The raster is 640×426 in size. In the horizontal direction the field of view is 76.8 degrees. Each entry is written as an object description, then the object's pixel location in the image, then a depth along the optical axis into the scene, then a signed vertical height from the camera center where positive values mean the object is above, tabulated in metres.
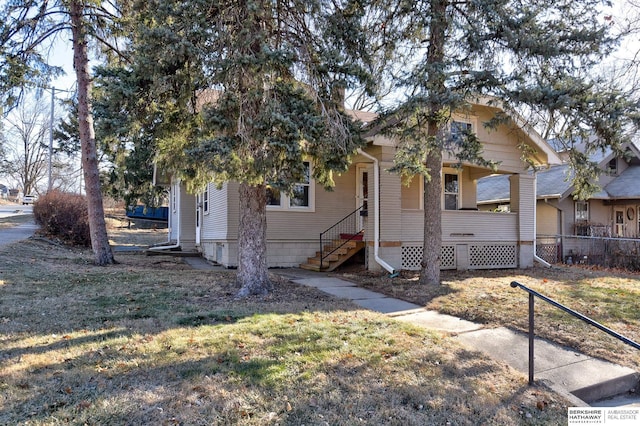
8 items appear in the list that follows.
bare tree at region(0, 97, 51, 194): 43.28 +6.91
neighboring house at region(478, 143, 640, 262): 18.09 +0.28
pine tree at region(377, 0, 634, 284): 7.03 +2.61
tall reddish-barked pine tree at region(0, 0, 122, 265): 10.39 +4.21
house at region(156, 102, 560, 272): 10.89 -0.20
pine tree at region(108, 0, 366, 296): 6.04 +2.05
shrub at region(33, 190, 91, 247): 16.55 -0.22
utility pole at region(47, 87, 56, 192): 27.29 +5.17
